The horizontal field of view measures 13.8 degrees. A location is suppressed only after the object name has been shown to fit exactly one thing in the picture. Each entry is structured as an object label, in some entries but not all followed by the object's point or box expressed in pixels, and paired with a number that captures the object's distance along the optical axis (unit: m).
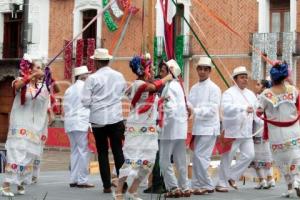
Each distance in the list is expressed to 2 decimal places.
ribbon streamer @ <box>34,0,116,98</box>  16.64
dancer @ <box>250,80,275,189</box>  20.06
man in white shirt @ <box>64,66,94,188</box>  19.10
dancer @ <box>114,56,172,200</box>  14.75
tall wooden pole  17.64
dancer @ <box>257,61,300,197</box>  17.05
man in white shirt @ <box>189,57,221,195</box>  17.41
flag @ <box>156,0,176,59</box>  17.99
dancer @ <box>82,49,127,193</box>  16.51
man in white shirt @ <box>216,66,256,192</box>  18.78
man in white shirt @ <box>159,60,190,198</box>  16.53
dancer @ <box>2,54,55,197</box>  16.26
